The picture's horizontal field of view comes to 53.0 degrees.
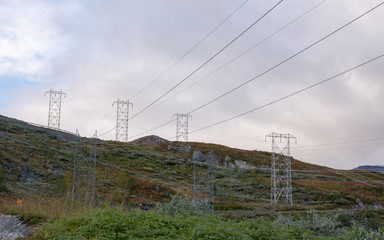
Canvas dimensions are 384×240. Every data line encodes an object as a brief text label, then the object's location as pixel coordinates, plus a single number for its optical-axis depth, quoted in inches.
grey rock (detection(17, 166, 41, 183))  1323.8
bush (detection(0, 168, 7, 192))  972.1
